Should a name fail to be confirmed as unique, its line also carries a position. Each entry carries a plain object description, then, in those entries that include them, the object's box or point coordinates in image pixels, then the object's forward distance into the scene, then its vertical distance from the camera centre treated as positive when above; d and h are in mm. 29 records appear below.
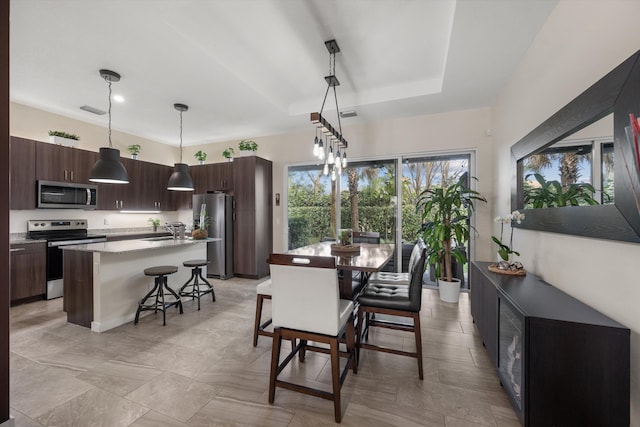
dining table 1966 -397
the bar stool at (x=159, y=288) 3012 -907
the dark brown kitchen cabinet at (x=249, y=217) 5008 -82
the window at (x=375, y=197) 4336 +302
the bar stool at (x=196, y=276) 3514 -897
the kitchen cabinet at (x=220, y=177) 5238 +738
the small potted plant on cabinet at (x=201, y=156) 5522 +1201
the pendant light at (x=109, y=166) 3175 +581
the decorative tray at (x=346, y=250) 2584 -374
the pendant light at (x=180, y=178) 4109 +562
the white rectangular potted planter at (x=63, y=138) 4109 +1191
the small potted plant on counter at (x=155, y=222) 5446 -202
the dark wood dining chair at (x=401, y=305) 2025 -734
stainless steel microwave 3865 +279
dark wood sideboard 1220 -748
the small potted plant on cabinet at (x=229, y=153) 5254 +1206
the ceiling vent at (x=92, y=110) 4096 +1656
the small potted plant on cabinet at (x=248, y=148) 5071 +1264
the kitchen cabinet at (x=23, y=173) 3576 +556
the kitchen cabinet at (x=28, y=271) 3445 -793
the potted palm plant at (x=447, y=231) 3635 -250
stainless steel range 3785 -399
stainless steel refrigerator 5004 -374
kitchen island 2836 -794
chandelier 2646 +906
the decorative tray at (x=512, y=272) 2215 -502
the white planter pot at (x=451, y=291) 3709 -1112
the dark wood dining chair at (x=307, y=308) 1615 -618
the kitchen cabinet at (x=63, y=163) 3865 +789
